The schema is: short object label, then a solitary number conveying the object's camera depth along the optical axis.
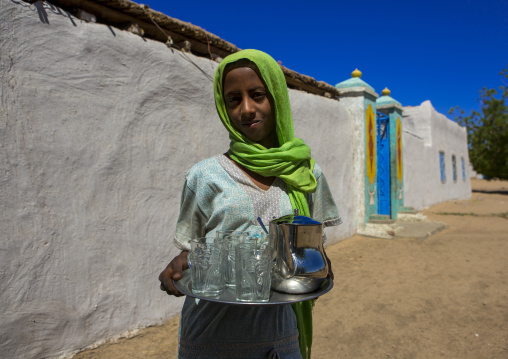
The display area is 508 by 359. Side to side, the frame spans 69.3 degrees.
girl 1.15
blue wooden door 8.51
